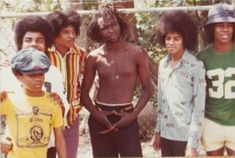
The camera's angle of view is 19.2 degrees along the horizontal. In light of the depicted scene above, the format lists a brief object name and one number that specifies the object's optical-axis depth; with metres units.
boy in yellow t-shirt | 4.67
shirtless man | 4.87
